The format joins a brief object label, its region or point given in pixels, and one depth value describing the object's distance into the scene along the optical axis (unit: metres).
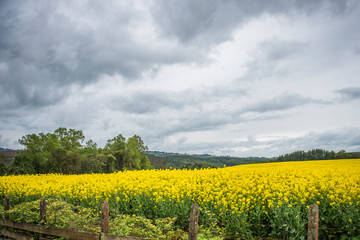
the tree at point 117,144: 56.94
